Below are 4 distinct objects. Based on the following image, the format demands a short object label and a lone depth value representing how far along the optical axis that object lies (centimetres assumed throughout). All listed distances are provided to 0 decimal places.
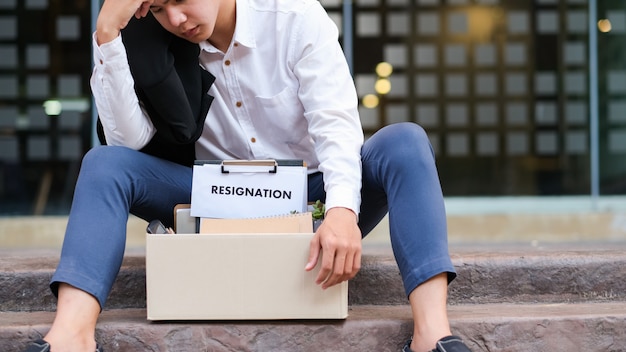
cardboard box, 235
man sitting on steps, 231
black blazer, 246
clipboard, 250
